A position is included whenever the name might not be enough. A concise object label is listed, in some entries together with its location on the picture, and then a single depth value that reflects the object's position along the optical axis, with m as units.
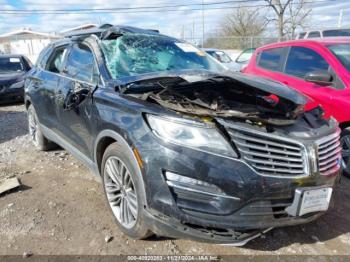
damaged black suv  2.14
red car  4.01
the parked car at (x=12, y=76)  9.17
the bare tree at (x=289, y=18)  29.20
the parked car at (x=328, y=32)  8.67
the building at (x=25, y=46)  31.07
